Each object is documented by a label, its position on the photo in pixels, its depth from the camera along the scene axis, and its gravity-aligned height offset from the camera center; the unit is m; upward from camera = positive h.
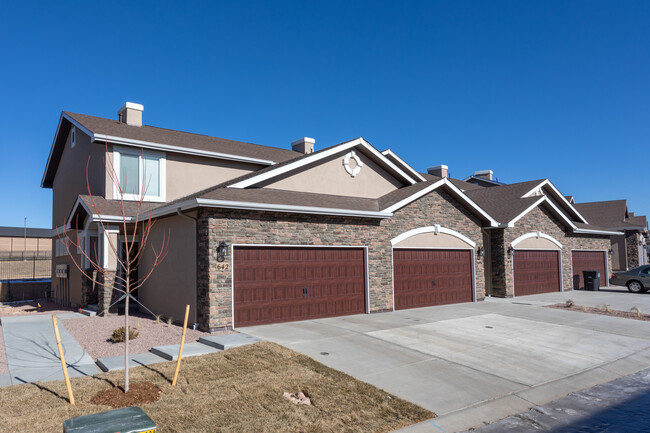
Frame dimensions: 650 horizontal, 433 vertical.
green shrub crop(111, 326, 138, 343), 10.65 -1.93
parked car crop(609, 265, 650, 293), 22.41 -1.67
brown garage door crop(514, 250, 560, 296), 21.11 -1.19
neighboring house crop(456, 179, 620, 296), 20.52 +0.26
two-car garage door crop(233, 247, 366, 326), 12.52 -0.96
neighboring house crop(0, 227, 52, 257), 52.78 +1.73
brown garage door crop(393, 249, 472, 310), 16.30 -1.06
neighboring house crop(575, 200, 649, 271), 33.19 +0.94
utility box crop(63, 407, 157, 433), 4.17 -1.61
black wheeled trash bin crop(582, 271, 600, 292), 23.52 -1.74
